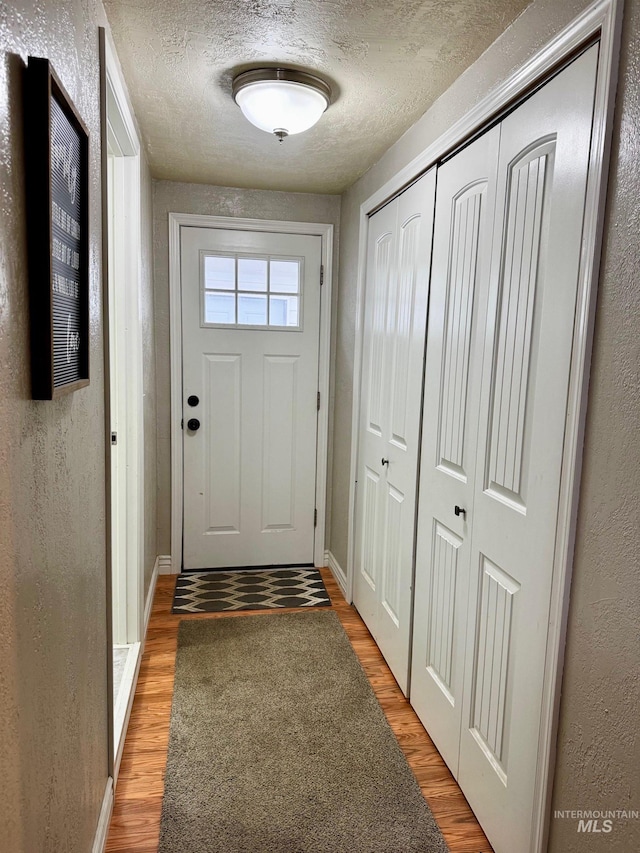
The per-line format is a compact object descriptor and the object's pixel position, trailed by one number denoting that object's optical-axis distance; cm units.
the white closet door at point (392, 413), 219
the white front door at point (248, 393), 330
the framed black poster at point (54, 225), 85
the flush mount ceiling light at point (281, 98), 181
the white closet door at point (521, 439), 126
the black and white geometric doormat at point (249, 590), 305
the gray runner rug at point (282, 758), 160
